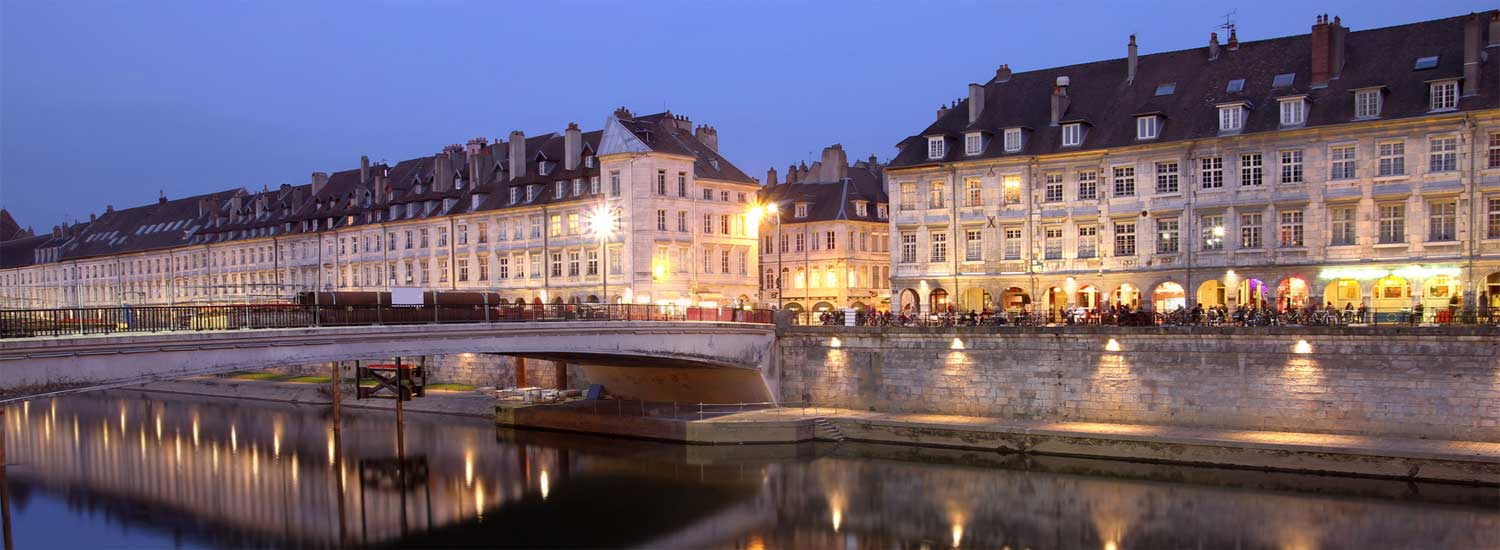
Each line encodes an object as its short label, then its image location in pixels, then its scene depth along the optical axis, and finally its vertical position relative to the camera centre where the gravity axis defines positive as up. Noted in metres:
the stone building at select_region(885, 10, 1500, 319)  46.03 +3.23
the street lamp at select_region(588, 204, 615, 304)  65.75 +2.35
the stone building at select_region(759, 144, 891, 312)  77.00 +1.09
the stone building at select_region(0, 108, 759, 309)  66.56 +2.59
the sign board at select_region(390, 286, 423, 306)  41.38 -1.12
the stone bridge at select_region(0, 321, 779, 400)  29.55 -2.73
